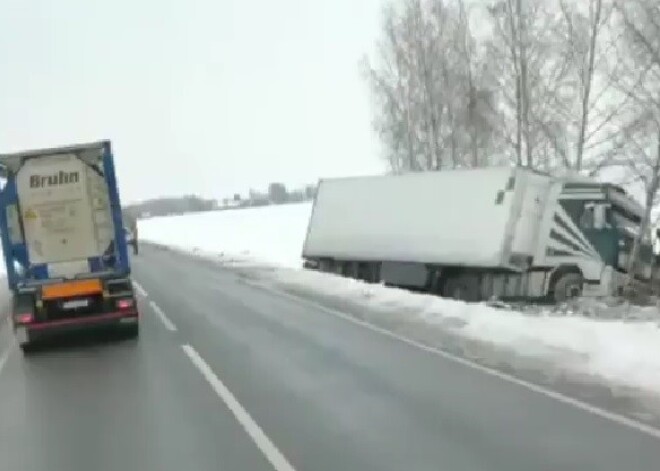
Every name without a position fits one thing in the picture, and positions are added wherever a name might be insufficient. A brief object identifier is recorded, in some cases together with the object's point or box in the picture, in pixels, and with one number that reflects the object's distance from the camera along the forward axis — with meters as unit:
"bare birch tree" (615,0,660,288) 23.05
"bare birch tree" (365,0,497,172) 40.00
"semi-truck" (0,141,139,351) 15.43
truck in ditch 21.88
